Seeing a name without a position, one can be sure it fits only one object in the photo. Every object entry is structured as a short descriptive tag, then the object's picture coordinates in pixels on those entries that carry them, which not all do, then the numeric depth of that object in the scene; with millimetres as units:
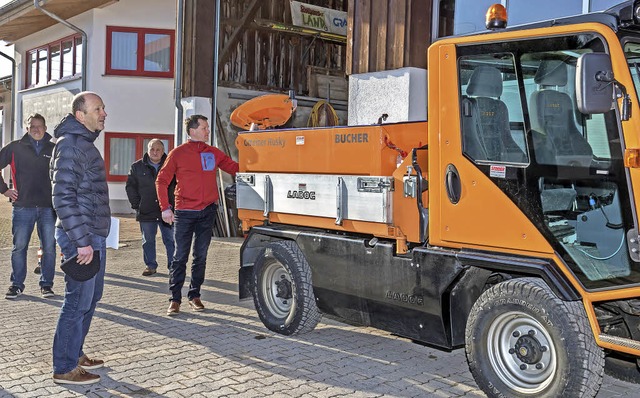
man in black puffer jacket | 4539
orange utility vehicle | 3826
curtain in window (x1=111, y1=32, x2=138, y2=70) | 19047
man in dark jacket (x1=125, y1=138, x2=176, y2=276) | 9398
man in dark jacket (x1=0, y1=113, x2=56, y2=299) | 7699
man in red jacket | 6816
